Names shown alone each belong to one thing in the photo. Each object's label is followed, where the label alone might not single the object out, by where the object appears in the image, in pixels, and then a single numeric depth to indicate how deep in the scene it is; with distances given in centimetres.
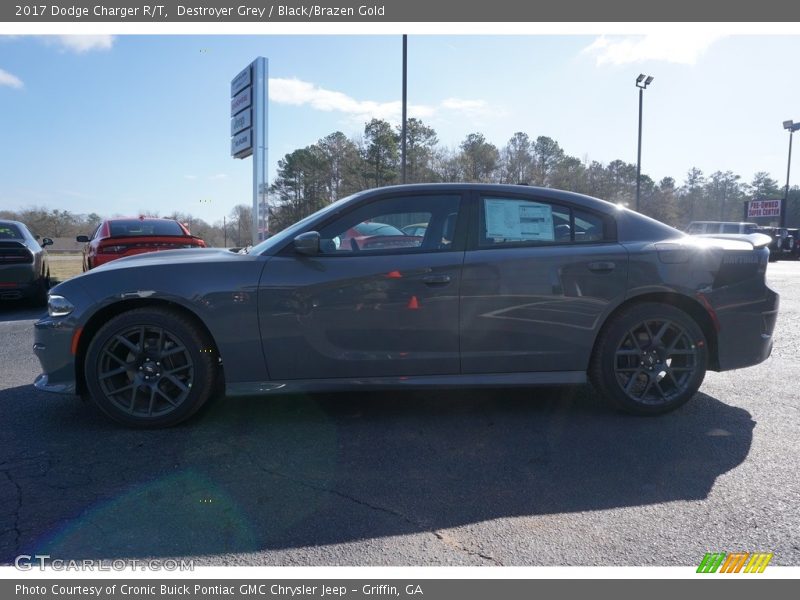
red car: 923
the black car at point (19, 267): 855
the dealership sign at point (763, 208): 4238
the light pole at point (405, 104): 1486
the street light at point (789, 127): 3962
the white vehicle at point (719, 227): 2428
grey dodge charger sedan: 359
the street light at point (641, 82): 2584
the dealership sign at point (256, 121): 1420
